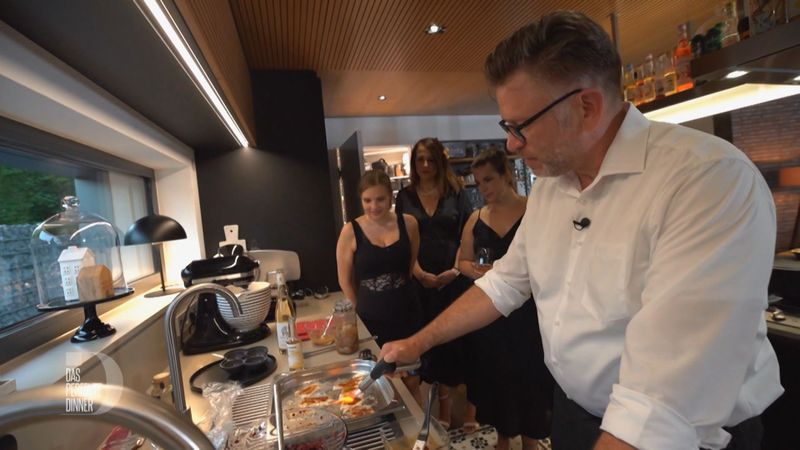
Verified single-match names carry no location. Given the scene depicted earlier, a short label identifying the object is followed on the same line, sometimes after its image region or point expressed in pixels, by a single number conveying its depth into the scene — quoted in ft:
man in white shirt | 1.86
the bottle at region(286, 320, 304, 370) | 3.98
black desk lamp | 5.00
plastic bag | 2.76
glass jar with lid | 4.48
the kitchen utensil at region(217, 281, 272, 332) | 5.12
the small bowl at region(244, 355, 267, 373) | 4.02
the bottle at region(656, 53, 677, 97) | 5.47
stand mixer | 5.05
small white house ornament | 3.51
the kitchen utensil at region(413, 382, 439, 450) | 2.54
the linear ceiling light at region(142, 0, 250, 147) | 2.30
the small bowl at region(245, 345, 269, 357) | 4.24
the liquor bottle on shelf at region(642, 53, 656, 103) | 5.80
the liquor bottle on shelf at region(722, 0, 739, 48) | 4.31
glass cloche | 3.53
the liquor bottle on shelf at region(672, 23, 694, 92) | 5.28
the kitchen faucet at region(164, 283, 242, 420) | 2.58
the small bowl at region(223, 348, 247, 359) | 4.23
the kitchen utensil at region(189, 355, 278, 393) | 3.88
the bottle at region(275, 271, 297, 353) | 4.61
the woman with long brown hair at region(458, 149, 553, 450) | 5.77
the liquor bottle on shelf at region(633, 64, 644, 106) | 5.96
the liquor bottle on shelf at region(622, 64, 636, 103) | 6.21
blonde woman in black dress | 6.26
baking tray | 2.96
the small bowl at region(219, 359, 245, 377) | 3.98
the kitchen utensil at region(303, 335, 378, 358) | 4.57
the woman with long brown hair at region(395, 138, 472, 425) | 7.48
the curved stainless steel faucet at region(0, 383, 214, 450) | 0.83
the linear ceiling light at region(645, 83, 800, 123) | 5.01
